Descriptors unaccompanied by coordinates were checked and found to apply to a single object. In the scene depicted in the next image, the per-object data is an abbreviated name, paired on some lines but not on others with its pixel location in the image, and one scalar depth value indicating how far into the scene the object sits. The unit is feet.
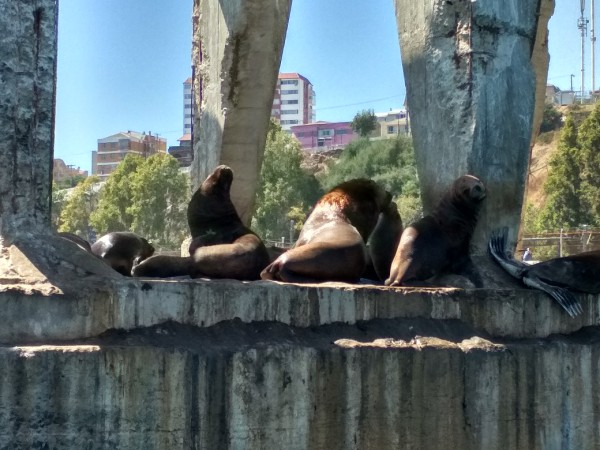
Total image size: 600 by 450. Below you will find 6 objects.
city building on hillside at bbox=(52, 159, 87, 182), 492.37
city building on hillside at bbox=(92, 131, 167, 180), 476.95
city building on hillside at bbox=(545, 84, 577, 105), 372.46
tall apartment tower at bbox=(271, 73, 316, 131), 603.02
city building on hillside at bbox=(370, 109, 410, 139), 500.74
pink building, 538.88
